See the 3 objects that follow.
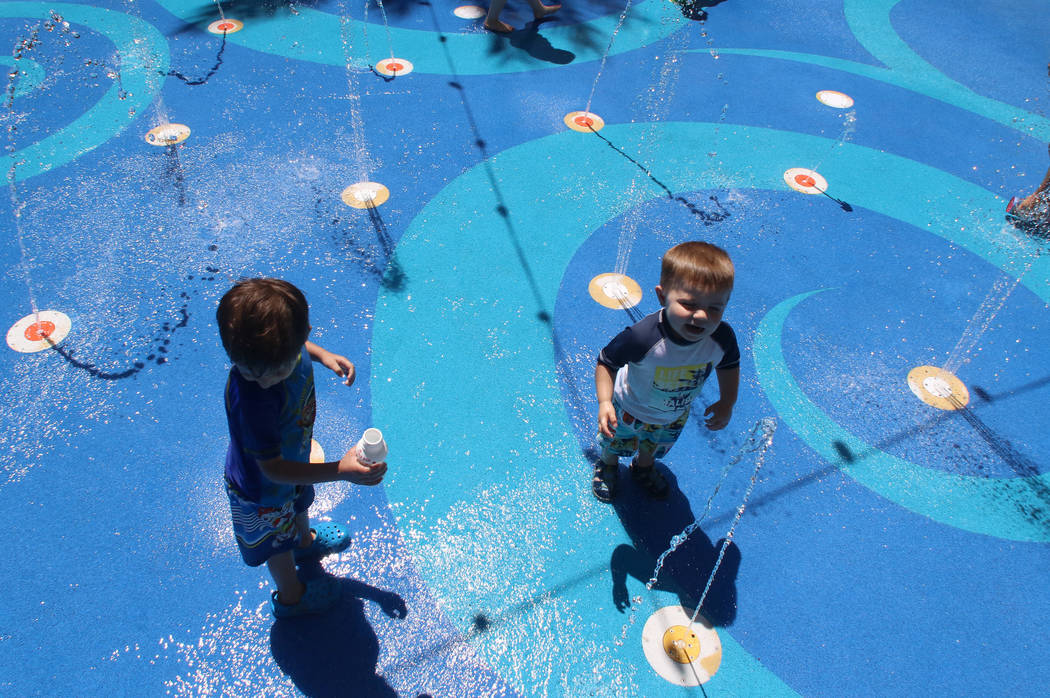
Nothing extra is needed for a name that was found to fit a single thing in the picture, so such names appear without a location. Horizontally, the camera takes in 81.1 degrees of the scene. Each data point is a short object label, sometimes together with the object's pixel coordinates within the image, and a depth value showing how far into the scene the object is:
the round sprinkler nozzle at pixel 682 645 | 2.13
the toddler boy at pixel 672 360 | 1.83
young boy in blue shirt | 1.44
